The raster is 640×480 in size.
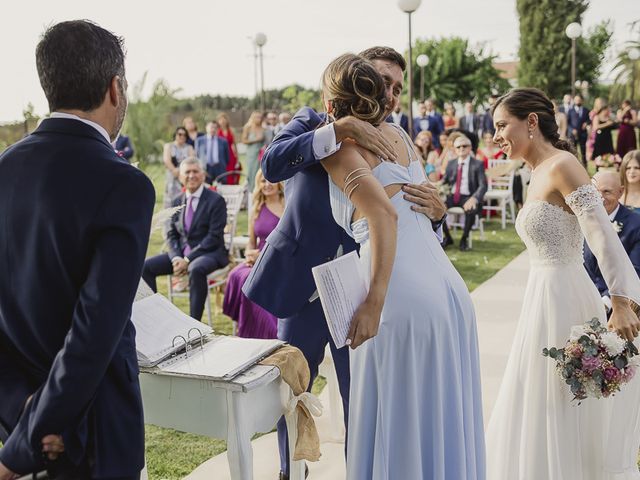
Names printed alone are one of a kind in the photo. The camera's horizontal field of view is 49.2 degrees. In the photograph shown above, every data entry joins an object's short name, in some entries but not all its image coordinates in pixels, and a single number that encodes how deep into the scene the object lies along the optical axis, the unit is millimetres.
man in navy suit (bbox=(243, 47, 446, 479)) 2777
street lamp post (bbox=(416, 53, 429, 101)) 22606
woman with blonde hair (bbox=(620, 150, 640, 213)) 4996
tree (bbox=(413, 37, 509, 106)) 54125
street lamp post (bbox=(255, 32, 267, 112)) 19203
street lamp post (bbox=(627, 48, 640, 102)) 32941
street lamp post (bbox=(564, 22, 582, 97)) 18969
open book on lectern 2668
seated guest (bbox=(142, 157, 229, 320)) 6699
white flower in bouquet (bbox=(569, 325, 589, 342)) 3148
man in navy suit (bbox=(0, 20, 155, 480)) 1752
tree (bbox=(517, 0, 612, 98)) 54000
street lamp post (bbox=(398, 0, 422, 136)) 11359
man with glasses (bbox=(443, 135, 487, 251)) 10914
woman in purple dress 5609
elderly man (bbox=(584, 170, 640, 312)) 4199
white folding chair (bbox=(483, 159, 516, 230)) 12659
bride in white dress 3256
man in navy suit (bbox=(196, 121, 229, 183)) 14758
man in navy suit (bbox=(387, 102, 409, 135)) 14314
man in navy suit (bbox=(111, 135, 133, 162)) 13883
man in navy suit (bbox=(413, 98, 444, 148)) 17188
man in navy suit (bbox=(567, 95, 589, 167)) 19930
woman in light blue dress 2484
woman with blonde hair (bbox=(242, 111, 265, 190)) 14430
